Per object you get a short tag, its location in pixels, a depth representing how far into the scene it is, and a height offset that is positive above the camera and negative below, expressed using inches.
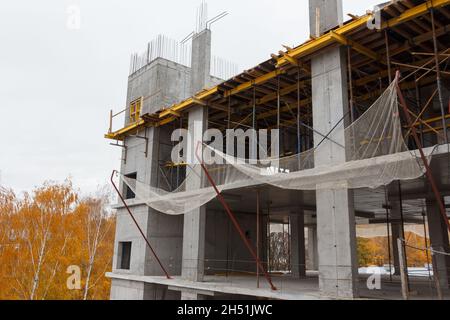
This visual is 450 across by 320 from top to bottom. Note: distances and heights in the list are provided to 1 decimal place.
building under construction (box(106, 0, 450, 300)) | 423.5 +109.0
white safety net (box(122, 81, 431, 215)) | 352.8 +95.2
